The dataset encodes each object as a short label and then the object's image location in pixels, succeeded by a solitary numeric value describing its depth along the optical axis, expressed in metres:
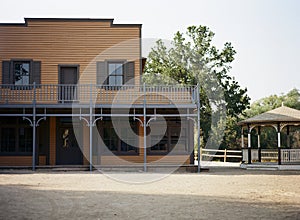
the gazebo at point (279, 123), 24.34
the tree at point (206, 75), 38.94
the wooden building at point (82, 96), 22.67
